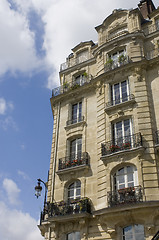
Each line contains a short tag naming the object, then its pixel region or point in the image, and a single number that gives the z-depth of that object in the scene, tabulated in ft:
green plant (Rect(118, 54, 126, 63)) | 65.87
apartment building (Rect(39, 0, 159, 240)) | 47.50
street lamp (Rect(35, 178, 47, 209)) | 55.77
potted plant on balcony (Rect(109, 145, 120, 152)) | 54.22
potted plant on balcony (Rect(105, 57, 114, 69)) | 67.95
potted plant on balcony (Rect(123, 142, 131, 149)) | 53.18
